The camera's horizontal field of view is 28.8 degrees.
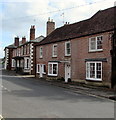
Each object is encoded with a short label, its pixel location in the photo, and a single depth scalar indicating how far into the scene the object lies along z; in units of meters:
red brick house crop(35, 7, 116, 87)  20.50
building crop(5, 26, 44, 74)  44.34
